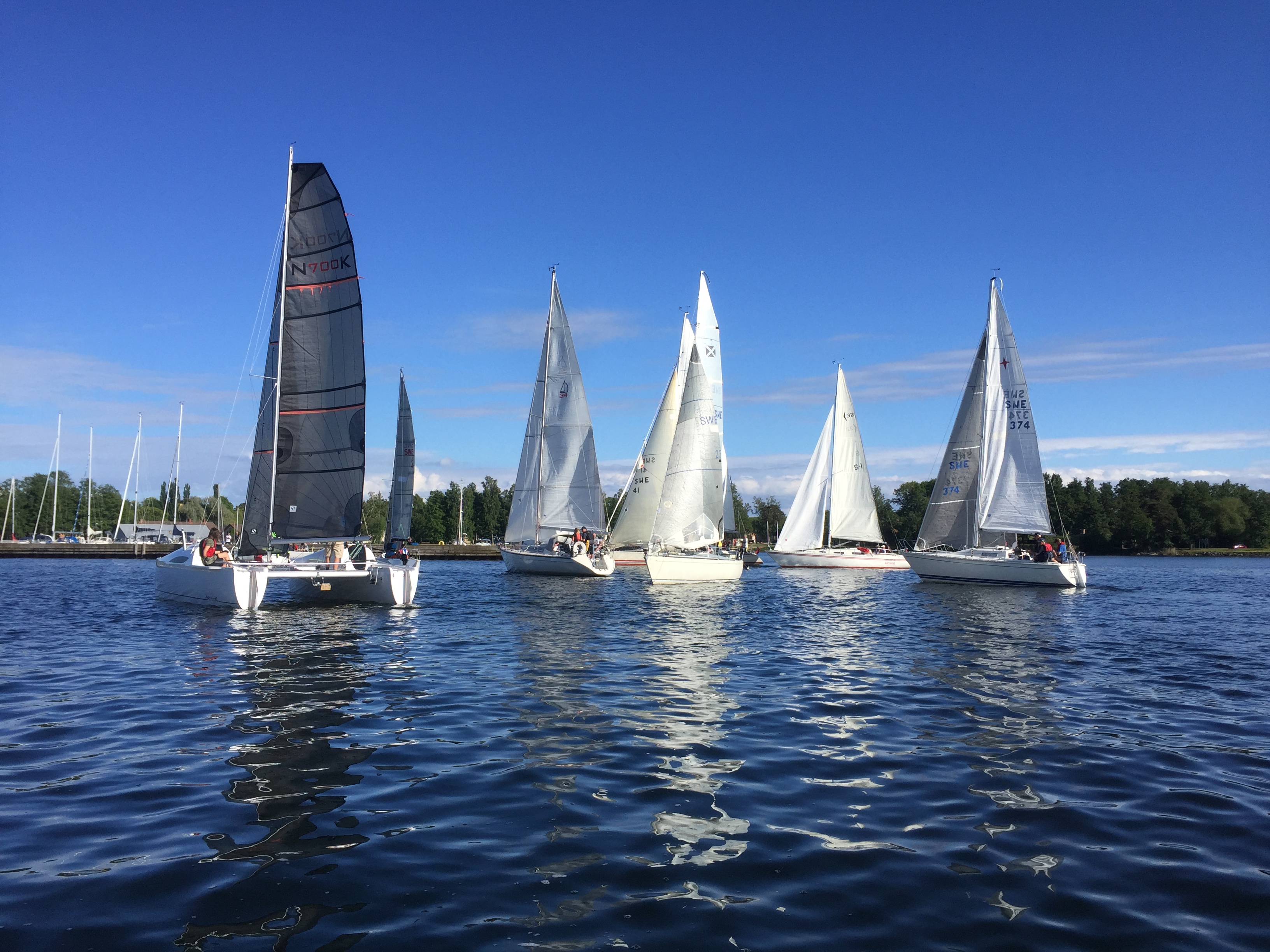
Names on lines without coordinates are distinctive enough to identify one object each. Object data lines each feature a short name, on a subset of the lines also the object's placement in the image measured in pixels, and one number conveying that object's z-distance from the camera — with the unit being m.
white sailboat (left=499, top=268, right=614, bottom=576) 45.00
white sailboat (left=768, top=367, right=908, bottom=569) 61.16
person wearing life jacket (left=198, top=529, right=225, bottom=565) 24.80
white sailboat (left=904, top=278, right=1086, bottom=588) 38.94
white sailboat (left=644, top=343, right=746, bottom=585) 37.66
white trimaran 24.53
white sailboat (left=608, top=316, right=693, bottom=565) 50.91
